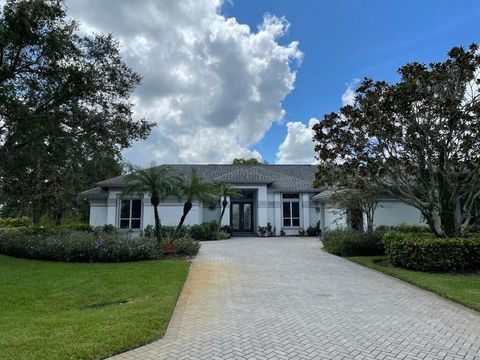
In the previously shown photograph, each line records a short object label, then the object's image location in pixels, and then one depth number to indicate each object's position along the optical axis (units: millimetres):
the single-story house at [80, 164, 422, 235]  27203
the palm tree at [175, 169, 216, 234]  16766
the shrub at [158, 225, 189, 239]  23380
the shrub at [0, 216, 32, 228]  30359
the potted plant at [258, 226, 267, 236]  28409
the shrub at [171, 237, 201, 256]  15762
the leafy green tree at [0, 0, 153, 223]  12977
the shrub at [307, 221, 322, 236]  28906
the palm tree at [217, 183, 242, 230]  26703
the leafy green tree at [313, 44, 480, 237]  12289
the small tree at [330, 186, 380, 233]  17047
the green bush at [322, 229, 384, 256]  16089
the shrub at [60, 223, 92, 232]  25469
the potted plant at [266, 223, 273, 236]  28578
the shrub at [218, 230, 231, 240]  25580
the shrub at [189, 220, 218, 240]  24984
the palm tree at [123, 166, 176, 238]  15875
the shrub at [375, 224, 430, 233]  20225
